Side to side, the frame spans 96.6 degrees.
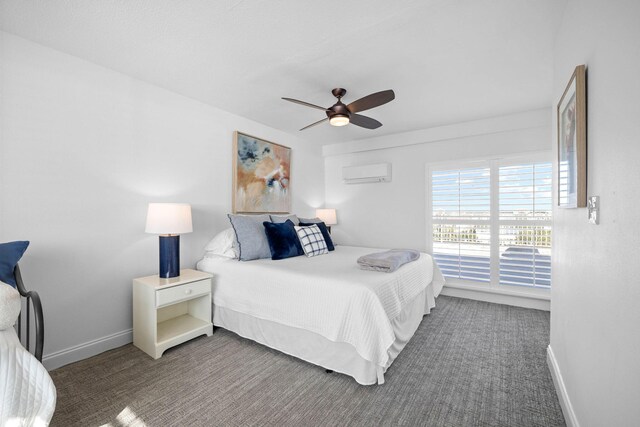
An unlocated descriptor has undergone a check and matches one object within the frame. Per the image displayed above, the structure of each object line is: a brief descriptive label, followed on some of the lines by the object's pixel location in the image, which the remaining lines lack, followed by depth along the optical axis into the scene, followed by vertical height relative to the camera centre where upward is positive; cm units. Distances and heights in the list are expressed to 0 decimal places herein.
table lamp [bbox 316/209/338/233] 484 -6
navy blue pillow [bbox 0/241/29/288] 165 -28
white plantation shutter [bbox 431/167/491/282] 385 -12
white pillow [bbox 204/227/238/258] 298 -35
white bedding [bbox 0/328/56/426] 105 -69
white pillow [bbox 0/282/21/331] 123 -42
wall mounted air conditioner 450 +64
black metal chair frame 150 -54
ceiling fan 237 +94
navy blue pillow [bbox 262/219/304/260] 302 -30
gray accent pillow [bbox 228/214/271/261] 294 -27
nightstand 234 -92
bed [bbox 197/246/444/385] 194 -75
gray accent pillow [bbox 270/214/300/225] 363 -8
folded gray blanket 245 -43
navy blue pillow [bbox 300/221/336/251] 360 -27
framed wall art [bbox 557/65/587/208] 131 +37
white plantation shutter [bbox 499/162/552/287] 344 -14
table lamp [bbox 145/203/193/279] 245 -14
